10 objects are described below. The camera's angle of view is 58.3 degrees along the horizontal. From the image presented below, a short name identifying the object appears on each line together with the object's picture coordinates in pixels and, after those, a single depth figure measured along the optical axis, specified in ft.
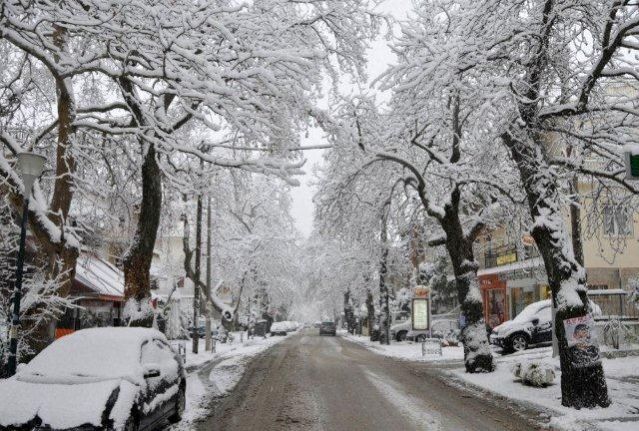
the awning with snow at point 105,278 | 71.36
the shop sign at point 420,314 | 104.83
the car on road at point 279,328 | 193.15
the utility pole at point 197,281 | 84.12
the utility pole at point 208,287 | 92.75
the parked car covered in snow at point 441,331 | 116.26
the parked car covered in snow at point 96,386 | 22.30
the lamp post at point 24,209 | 31.32
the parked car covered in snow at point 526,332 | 72.13
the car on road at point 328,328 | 204.12
